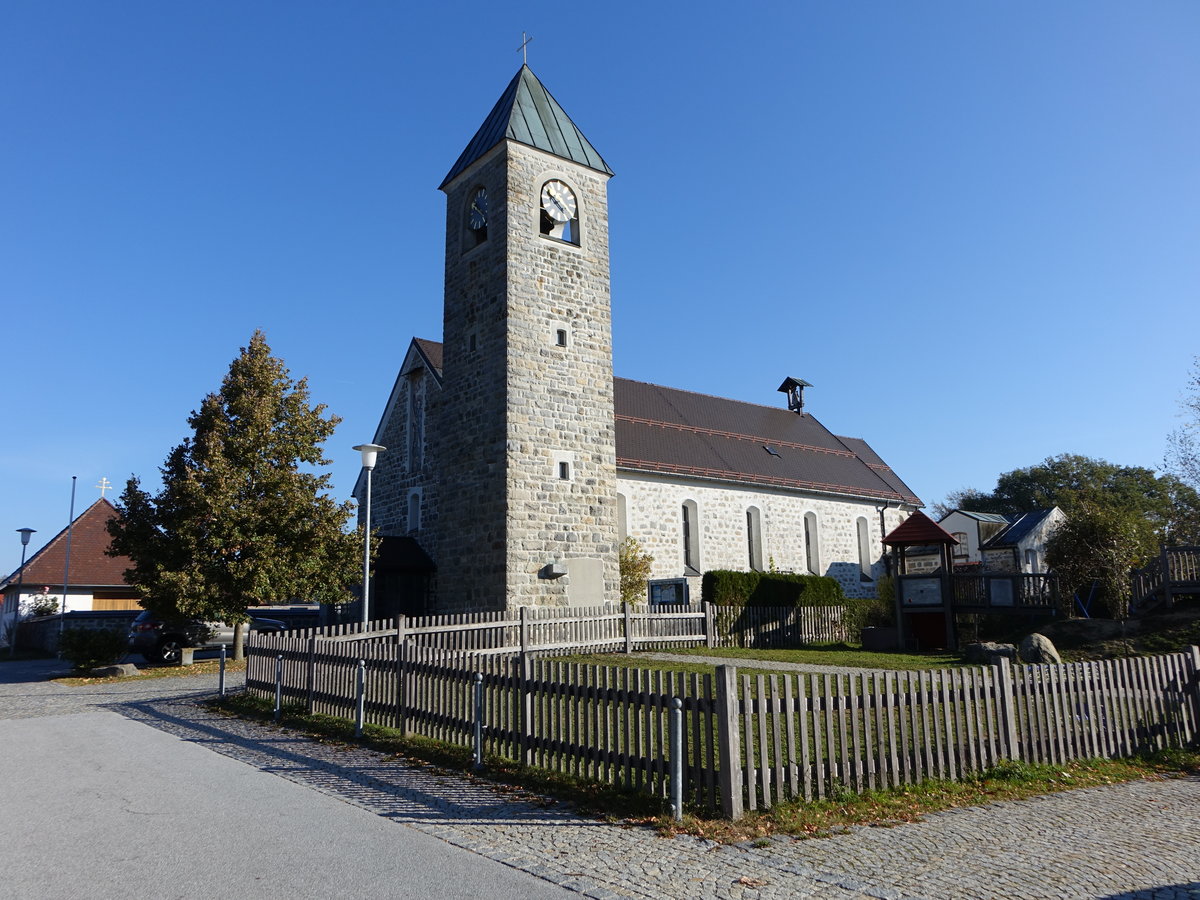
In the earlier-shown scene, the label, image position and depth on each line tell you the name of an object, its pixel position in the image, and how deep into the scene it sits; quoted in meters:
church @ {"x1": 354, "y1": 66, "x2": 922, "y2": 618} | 21.91
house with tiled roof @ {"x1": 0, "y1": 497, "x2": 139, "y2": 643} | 35.41
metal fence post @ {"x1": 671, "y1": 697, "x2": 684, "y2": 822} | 7.10
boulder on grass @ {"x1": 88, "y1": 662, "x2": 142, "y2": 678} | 19.82
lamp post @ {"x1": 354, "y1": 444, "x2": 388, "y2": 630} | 16.20
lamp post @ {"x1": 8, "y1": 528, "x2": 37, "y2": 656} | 34.12
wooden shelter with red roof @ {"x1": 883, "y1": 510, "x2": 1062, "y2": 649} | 22.84
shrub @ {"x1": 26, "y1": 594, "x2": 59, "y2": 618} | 34.41
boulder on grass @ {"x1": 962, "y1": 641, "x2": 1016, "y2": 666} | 17.03
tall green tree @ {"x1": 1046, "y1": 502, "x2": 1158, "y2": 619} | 22.58
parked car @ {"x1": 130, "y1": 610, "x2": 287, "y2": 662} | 23.78
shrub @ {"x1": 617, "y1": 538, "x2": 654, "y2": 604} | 25.69
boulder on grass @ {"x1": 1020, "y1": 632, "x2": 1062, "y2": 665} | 15.40
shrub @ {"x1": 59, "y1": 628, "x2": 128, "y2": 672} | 20.48
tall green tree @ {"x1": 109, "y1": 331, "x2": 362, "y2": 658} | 20.55
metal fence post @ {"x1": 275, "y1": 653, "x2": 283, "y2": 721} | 13.05
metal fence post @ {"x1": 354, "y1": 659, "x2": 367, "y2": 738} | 11.29
